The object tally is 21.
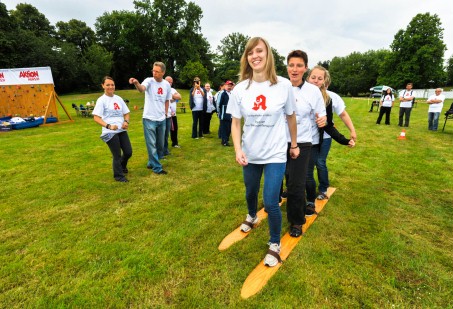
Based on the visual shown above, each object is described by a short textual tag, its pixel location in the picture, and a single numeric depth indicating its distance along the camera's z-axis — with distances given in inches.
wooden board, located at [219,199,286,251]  123.5
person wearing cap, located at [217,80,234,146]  342.0
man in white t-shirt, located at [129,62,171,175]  216.1
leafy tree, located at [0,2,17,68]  1444.4
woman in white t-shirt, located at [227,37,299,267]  99.4
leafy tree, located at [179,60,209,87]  1796.3
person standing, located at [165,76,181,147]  295.9
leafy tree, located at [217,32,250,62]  3211.1
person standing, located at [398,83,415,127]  470.6
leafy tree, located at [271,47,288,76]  3410.4
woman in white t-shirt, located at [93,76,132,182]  191.6
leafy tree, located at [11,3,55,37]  2006.6
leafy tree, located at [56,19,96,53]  2208.4
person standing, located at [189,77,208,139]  372.2
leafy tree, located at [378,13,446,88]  1777.8
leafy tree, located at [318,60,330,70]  3873.0
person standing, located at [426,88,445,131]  426.9
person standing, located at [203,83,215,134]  408.8
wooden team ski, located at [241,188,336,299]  96.9
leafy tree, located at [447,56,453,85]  2658.0
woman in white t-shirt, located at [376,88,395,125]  489.1
